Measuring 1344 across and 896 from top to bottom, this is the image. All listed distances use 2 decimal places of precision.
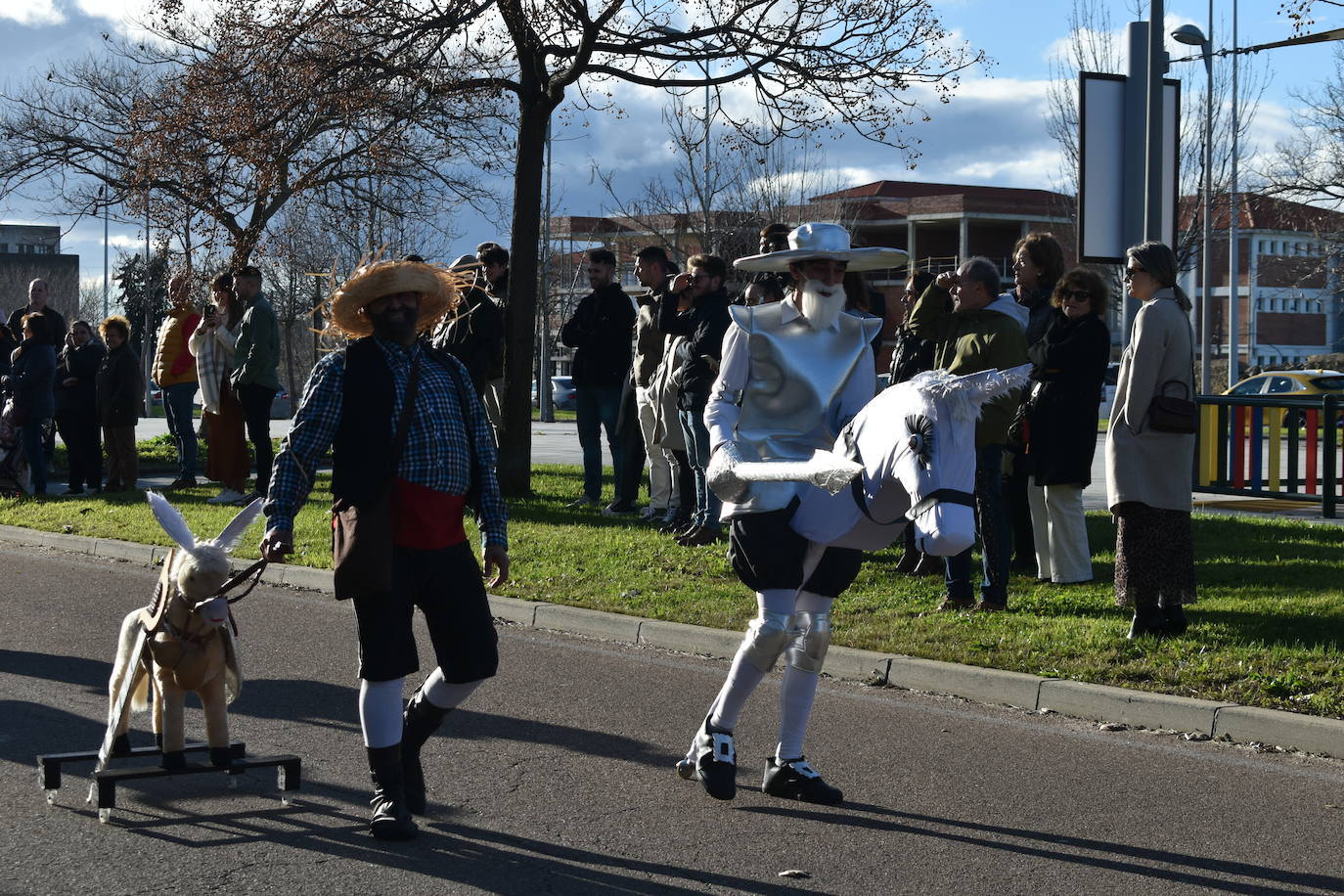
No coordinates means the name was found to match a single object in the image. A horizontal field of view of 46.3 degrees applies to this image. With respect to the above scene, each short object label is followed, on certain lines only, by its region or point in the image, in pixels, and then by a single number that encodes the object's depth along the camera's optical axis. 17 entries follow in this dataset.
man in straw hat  5.10
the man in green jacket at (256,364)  15.22
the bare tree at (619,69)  15.23
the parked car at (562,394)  60.33
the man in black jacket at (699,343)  11.28
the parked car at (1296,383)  33.44
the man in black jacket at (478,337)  13.41
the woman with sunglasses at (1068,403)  9.27
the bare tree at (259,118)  15.07
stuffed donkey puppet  5.39
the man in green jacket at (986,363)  8.87
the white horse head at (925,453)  4.57
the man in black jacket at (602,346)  13.73
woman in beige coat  8.01
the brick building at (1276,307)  78.38
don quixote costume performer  5.54
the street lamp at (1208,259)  37.19
